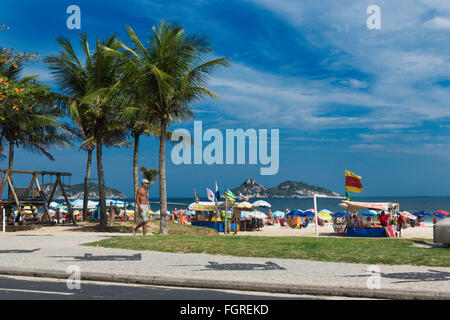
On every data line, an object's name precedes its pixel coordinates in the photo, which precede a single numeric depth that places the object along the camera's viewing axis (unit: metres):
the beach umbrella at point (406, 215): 43.03
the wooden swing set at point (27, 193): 24.67
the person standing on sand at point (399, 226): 29.20
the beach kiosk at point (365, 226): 28.08
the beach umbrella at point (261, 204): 51.51
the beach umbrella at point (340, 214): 54.92
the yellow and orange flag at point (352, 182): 27.44
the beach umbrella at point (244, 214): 53.30
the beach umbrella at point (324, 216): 52.66
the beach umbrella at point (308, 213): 46.78
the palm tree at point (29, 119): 22.27
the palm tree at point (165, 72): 18.50
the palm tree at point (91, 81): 23.27
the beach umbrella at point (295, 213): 48.57
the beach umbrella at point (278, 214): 63.28
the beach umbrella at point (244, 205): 39.25
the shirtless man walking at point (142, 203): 16.61
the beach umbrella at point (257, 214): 54.77
